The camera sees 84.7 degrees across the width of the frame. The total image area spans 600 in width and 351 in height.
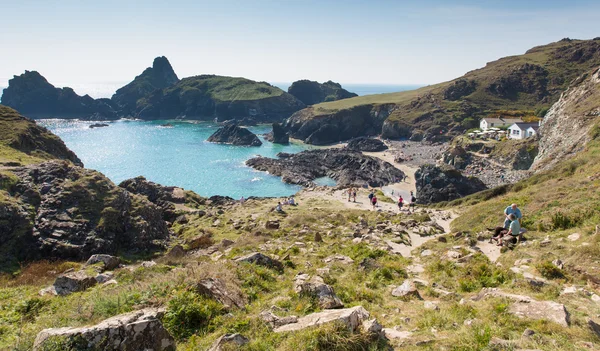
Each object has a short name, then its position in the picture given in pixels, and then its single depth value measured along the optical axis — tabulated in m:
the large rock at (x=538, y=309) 6.37
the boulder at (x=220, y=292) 7.99
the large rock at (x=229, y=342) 5.84
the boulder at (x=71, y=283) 10.38
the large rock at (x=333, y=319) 6.04
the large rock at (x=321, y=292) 7.88
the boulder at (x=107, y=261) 14.70
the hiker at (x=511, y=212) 14.50
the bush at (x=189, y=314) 6.98
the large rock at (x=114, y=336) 5.55
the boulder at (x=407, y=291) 9.45
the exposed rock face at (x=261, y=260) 12.13
